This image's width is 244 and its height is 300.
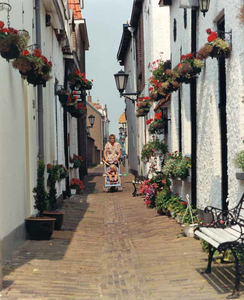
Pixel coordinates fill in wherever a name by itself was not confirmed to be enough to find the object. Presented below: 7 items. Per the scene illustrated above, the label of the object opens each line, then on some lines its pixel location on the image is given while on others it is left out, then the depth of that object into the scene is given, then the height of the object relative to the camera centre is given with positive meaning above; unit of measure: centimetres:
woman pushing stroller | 1884 -63
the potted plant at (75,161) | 1802 -90
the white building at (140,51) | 1669 +330
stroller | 1844 -179
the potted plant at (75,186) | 1741 -173
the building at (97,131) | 5268 +56
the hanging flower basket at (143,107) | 1669 +94
